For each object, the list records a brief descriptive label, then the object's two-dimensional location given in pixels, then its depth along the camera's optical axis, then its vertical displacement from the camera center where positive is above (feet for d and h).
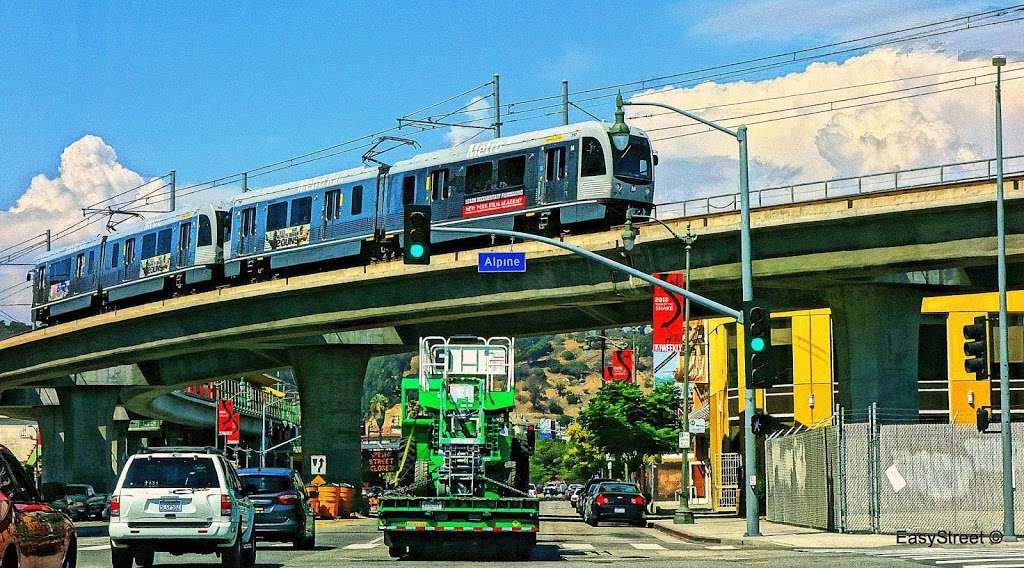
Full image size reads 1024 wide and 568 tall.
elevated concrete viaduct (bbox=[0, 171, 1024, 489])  123.85 +16.58
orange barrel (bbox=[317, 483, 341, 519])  170.81 -6.38
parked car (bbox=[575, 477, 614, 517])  162.97 -3.77
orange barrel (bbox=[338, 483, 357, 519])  175.42 -6.25
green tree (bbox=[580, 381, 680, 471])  244.42 +5.67
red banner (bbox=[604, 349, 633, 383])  240.94 +14.60
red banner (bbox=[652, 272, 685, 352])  138.72 +13.20
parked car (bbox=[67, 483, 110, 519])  196.03 -7.32
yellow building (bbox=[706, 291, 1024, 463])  192.03 +12.54
